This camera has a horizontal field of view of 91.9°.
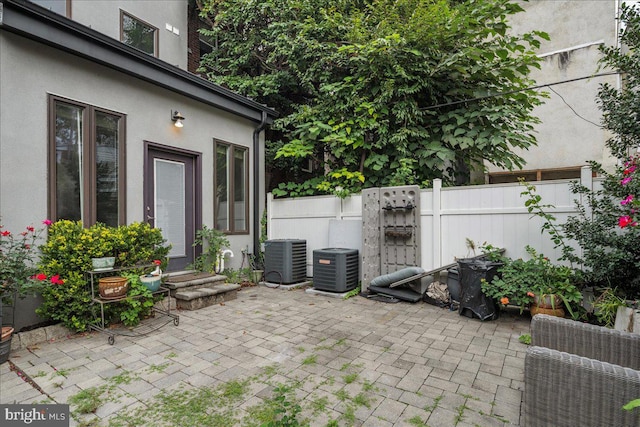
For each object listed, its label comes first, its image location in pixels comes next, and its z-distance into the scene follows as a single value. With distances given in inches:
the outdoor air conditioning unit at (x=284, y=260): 232.5
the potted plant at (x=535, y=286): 141.1
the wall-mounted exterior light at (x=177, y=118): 197.9
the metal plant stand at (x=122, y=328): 133.0
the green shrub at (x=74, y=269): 130.7
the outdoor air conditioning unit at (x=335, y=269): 208.2
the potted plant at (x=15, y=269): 114.7
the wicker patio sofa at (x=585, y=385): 59.5
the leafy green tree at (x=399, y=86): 218.7
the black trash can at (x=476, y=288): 153.8
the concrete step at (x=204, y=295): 174.9
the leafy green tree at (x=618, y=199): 114.5
